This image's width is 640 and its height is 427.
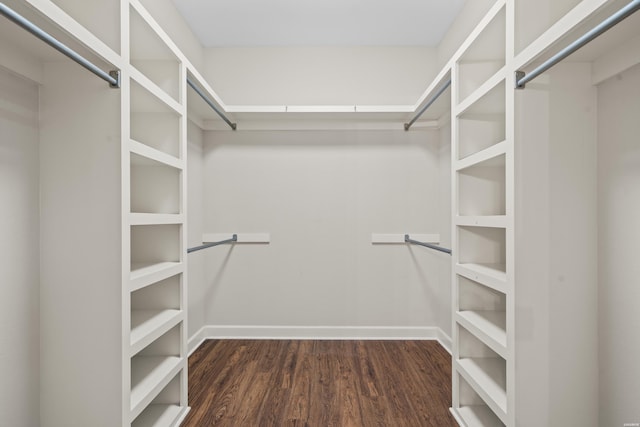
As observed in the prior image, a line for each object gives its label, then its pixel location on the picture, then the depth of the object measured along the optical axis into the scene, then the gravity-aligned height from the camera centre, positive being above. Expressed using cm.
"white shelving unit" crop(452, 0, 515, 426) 154 -3
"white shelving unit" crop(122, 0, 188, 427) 155 -7
